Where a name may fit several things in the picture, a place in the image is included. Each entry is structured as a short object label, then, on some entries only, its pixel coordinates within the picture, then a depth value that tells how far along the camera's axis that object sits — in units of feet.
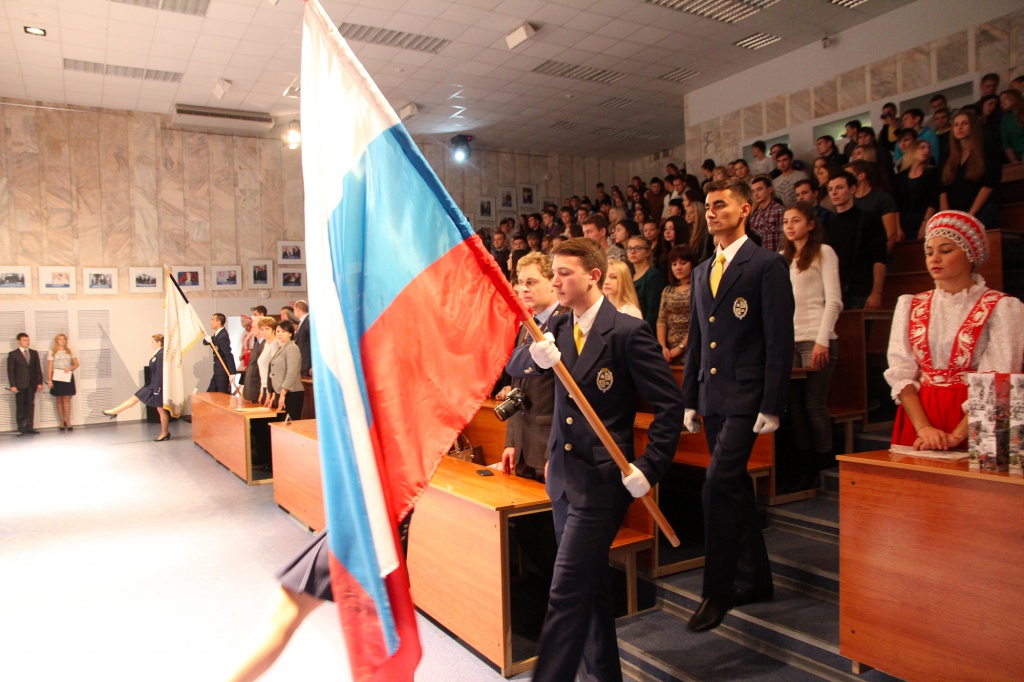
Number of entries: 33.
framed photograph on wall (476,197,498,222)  54.03
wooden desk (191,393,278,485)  25.00
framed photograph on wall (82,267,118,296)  43.04
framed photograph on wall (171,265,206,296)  44.75
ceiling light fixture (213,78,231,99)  38.23
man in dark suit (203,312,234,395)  38.14
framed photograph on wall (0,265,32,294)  41.04
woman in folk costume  8.60
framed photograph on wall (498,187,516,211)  54.65
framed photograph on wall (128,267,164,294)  44.06
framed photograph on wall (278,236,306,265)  47.91
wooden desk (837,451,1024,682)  7.42
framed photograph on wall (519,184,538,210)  55.67
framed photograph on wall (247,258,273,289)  47.12
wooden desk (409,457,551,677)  10.17
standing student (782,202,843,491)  14.02
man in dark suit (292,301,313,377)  28.25
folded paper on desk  8.48
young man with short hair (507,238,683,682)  8.02
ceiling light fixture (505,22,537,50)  31.58
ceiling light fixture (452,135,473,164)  50.14
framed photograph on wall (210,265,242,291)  45.91
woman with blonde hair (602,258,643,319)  14.44
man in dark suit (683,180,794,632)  9.83
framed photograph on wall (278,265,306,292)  47.90
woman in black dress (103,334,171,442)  36.81
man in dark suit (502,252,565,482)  11.27
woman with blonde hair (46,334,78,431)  41.70
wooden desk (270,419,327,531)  17.84
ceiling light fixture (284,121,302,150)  41.75
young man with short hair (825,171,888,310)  17.72
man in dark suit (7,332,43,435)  40.22
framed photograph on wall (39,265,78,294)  42.04
